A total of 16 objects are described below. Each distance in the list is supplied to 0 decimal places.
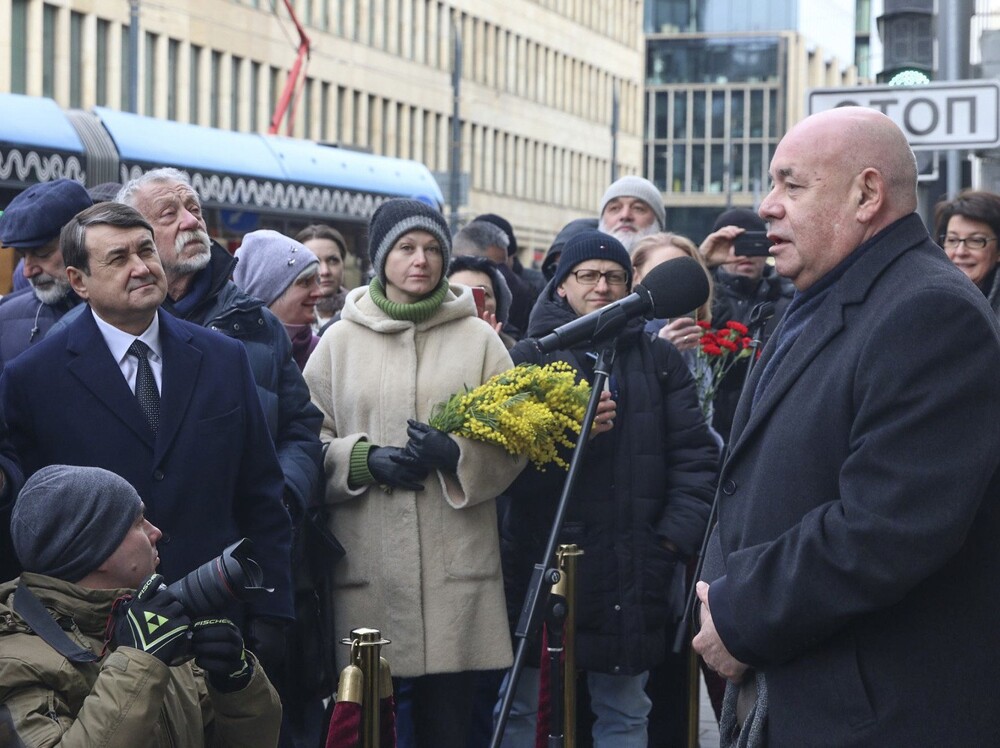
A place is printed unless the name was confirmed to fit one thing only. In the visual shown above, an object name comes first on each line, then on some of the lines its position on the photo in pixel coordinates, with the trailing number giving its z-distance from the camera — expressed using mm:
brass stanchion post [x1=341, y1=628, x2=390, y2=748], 4504
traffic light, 9688
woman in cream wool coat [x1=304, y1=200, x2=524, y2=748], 6066
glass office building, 109688
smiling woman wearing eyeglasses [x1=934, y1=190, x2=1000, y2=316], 7762
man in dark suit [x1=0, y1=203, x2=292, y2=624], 4945
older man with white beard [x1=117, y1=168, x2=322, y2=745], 5816
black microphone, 5449
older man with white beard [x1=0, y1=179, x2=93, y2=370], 6062
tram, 16703
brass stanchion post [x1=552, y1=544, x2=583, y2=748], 5887
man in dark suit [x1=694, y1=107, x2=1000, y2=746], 3627
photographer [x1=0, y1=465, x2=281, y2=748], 3752
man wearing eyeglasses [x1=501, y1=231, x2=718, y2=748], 6355
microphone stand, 5059
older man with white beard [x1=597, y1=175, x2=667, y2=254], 8883
